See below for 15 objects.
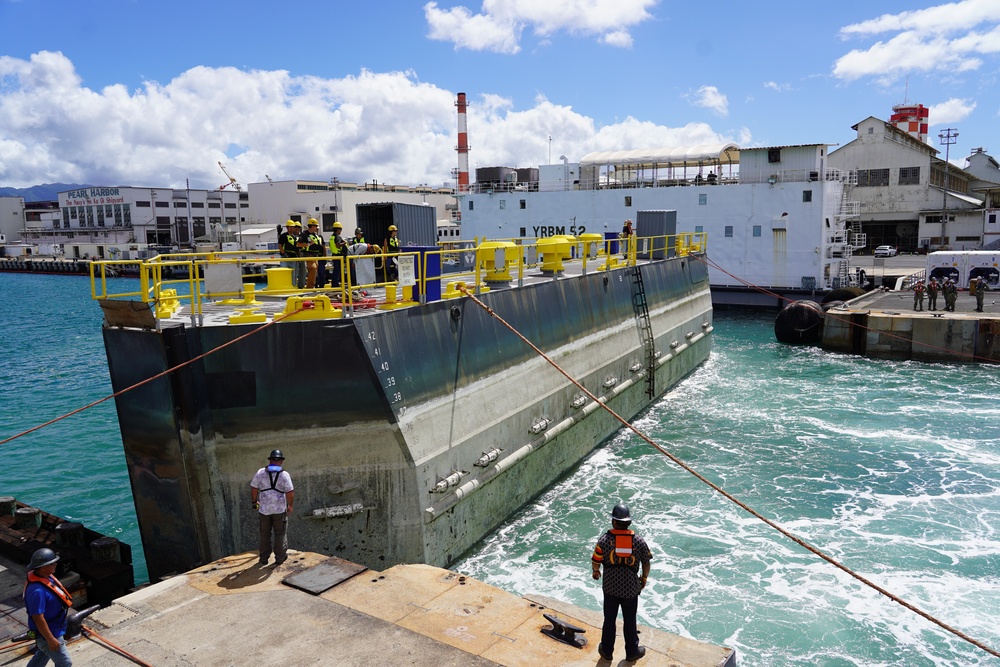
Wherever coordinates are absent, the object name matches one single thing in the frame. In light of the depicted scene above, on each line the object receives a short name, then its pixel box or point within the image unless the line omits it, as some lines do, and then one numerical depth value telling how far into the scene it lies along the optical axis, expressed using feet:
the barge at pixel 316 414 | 33.17
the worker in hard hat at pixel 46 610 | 20.72
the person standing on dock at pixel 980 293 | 98.00
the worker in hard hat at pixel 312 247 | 43.09
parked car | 212.64
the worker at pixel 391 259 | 48.03
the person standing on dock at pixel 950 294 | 99.14
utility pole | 206.08
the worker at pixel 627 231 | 79.05
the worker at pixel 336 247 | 42.96
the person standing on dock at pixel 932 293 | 100.07
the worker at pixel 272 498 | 29.17
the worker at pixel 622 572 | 22.12
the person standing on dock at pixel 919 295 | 101.14
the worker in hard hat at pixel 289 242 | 44.06
